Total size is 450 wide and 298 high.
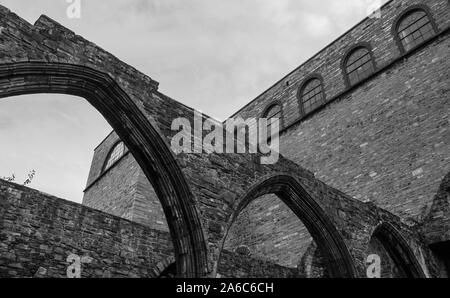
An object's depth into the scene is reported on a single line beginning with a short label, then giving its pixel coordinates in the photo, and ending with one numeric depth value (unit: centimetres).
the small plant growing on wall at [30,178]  1384
